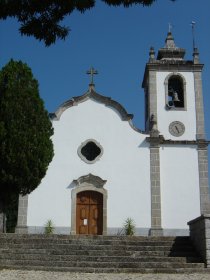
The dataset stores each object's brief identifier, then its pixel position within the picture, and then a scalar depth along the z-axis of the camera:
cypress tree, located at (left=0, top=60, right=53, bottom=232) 15.66
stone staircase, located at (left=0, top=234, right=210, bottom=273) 10.81
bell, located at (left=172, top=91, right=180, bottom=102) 20.45
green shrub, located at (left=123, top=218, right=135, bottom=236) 17.59
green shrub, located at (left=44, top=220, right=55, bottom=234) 17.48
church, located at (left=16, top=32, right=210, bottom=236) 18.02
